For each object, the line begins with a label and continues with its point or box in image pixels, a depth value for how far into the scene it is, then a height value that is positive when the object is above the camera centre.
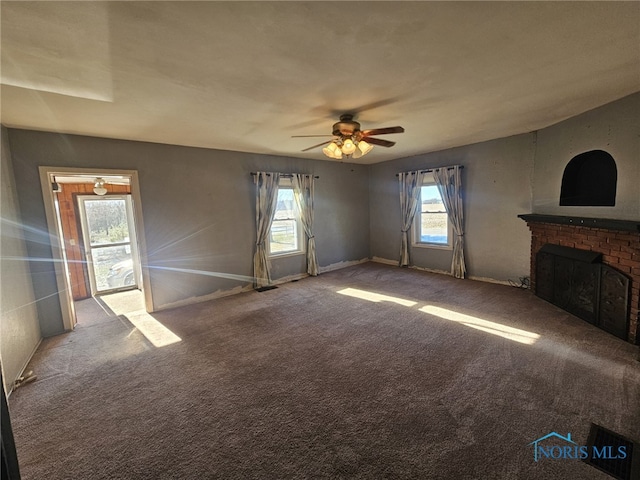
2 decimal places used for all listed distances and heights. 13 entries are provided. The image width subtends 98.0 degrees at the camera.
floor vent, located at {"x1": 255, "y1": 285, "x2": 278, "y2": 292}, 5.05 -1.30
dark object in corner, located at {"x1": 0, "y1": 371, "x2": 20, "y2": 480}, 0.75 -0.60
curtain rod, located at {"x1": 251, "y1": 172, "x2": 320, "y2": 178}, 5.11 +0.79
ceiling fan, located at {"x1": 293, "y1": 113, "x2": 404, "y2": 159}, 2.95 +0.78
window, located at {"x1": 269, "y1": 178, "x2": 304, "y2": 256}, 5.54 -0.22
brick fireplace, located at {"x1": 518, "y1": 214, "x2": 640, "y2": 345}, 2.76 -0.50
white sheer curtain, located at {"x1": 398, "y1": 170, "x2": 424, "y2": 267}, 5.84 +0.17
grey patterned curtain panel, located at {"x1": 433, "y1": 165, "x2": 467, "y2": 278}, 5.14 +0.04
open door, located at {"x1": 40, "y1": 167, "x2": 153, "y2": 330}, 4.13 -0.14
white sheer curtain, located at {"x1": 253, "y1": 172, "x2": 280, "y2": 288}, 5.03 +0.02
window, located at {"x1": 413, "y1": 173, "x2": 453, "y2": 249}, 5.63 -0.27
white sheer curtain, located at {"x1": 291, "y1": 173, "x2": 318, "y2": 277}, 5.60 +0.16
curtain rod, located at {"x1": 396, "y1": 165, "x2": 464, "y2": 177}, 5.16 +0.73
